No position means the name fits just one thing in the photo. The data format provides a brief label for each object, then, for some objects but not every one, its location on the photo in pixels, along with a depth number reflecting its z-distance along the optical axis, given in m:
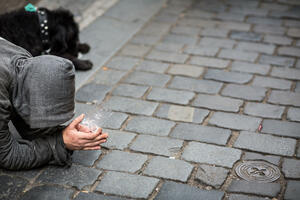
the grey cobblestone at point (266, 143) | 3.20
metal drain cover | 2.93
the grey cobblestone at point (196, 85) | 4.03
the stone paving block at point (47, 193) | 2.83
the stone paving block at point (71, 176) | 2.96
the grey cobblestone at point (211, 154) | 3.11
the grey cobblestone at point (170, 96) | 3.89
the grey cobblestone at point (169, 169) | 2.98
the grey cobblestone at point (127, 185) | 2.84
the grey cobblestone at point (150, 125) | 3.47
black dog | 4.10
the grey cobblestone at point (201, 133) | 3.34
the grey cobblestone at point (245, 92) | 3.89
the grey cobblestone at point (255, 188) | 2.80
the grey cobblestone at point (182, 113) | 3.62
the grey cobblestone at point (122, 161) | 3.09
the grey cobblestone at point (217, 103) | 3.74
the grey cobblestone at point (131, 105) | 3.74
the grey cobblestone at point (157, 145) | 3.24
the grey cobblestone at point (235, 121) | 3.48
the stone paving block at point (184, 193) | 2.79
